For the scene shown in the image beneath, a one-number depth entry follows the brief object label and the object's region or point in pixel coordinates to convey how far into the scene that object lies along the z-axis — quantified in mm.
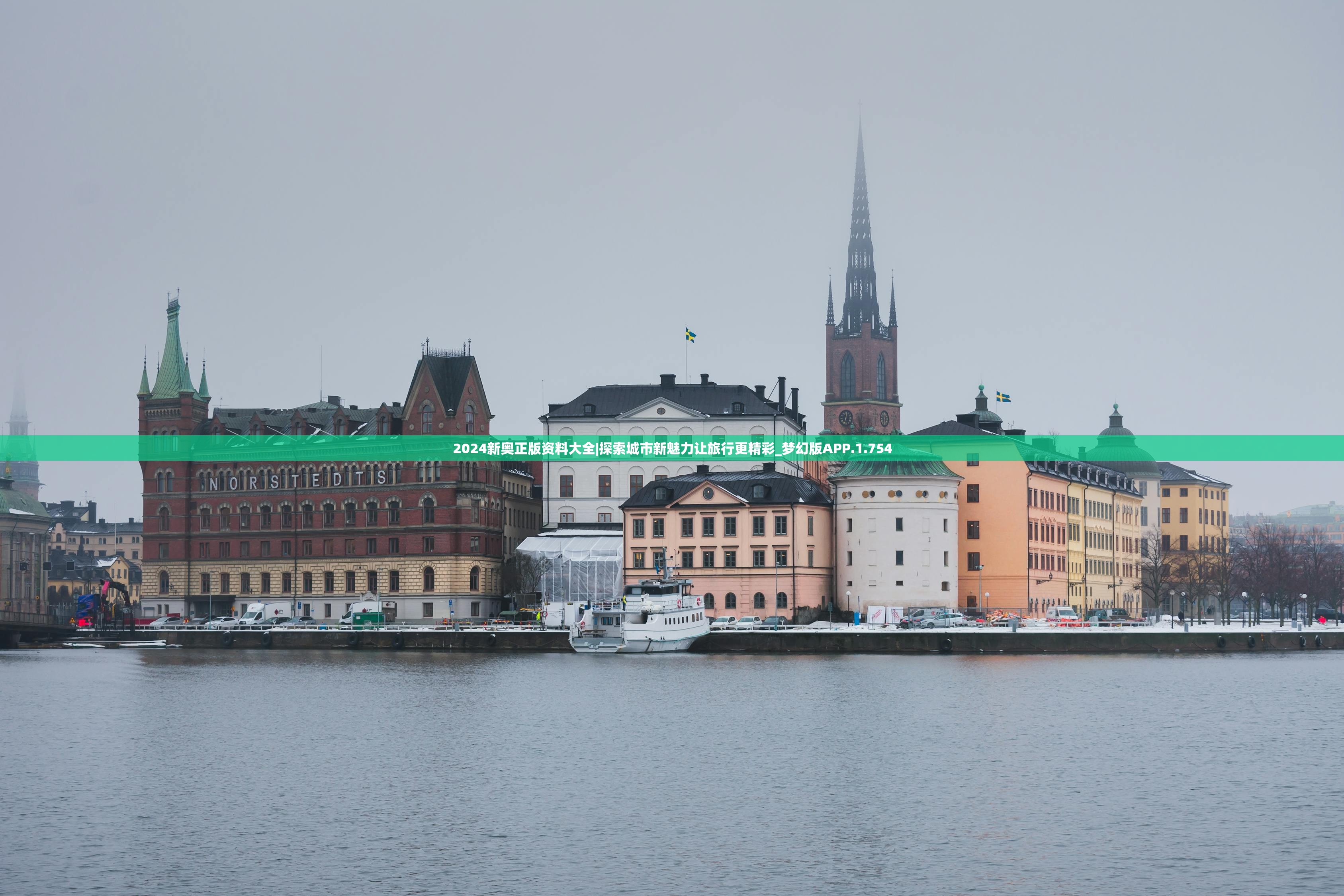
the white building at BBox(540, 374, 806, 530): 153125
